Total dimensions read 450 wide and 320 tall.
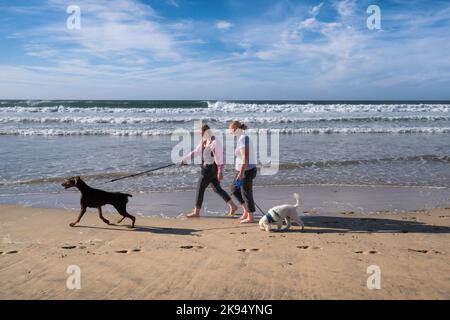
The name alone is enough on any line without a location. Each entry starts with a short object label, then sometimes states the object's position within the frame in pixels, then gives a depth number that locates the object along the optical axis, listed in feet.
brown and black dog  20.04
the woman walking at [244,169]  21.08
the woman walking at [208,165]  22.30
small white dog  19.56
